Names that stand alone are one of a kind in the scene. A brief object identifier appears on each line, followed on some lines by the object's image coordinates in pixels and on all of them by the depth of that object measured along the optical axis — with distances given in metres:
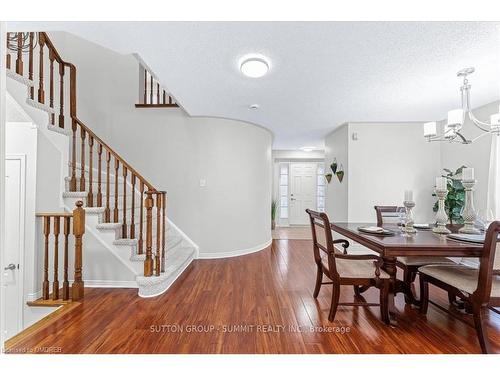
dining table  1.53
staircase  2.42
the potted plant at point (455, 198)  3.17
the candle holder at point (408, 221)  1.94
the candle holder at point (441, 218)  1.99
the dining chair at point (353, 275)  1.78
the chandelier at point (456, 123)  2.00
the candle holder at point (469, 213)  1.92
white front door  7.22
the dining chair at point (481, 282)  1.41
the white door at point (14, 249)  2.28
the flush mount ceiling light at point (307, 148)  6.35
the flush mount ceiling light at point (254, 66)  2.08
